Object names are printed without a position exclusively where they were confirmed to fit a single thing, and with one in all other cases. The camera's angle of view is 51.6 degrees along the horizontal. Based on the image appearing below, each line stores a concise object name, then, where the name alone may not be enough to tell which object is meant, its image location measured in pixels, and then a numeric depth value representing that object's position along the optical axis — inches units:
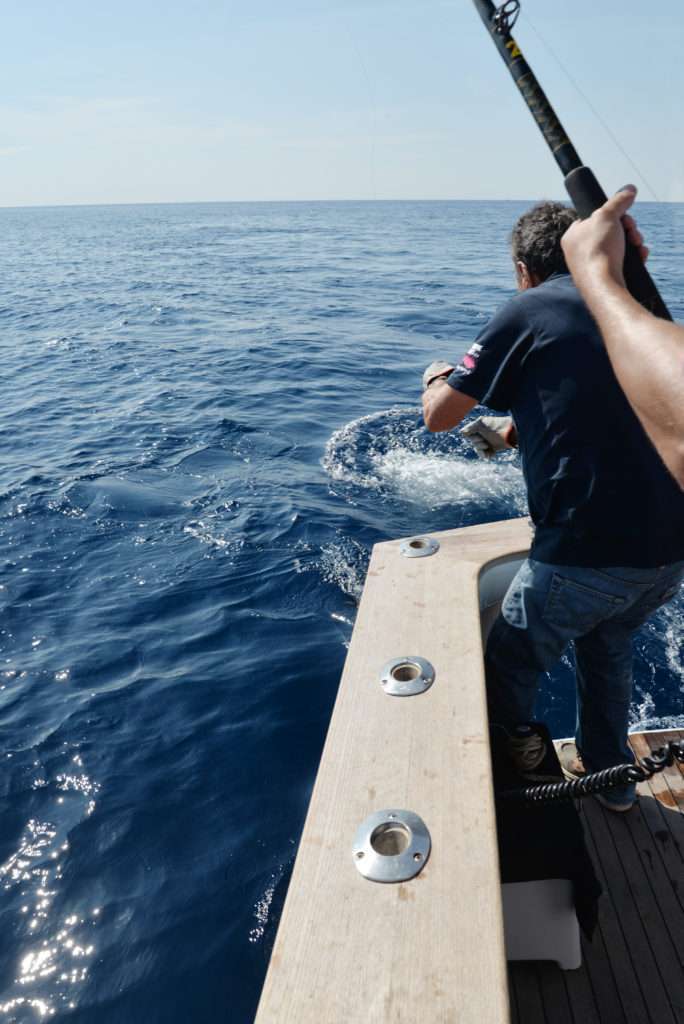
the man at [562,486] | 82.9
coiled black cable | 77.7
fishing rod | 67.1
